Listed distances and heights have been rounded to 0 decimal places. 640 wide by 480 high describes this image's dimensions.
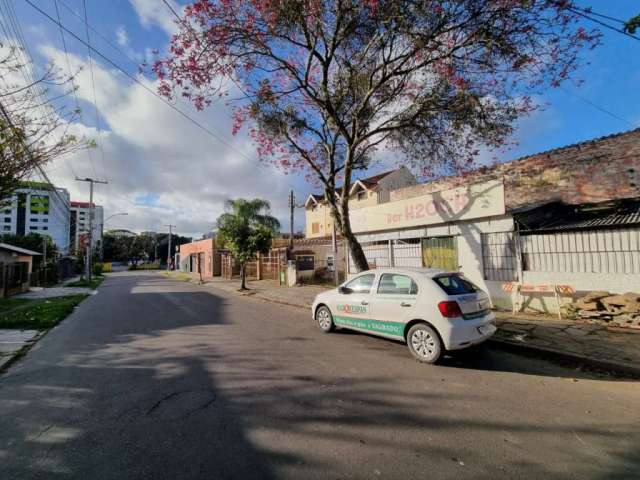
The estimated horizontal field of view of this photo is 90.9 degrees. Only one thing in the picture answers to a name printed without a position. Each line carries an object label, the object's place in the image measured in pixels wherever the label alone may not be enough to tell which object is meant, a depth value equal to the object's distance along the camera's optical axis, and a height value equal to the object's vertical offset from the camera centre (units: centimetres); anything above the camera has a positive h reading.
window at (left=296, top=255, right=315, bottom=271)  2102 -10
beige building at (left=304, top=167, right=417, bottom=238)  2652 +583
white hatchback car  497 -88
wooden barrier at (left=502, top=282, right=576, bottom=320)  790 -85
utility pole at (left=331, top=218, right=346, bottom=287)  1477 +15
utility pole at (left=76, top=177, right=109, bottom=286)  2872 +228
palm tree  1778 +135
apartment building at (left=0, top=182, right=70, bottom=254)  7762 +1027
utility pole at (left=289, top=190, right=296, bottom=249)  3017 +567
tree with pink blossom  786 +548
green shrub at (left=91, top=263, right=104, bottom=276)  4279 -67
